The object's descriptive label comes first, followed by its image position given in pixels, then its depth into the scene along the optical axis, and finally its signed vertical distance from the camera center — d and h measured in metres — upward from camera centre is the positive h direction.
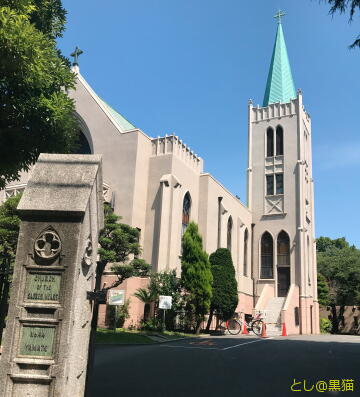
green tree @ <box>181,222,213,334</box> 22.95 +1.84
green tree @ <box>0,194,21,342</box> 18.80 +3.28
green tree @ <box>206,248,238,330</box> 25.33 +1.44
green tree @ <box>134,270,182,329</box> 22.50 +0.93
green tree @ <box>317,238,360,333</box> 44.09 +4.09
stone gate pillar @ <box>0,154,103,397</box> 4.32 +0.18
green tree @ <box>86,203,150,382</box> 19.93 +2.79
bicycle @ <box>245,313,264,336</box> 26.06 -0.69
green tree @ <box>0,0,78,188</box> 10.08 +5.44
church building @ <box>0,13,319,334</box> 26.81 +7.98
